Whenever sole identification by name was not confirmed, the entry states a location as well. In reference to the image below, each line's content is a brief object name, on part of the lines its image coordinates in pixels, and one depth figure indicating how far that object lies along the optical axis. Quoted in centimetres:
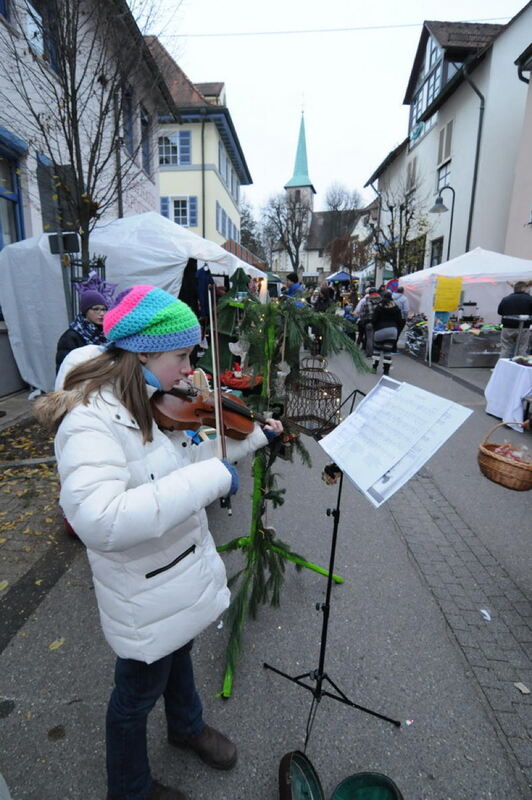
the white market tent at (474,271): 1053
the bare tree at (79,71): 501
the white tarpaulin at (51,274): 704
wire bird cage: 239
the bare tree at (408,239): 1961
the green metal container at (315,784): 161
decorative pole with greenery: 215
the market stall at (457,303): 1070
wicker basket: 259
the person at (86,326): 371
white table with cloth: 634
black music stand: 190
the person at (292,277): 1118
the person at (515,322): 920
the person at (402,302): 1232
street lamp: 1390
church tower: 6562
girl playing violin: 117
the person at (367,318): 1188
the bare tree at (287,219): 4906
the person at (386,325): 998
